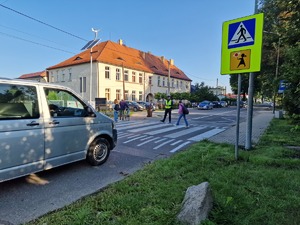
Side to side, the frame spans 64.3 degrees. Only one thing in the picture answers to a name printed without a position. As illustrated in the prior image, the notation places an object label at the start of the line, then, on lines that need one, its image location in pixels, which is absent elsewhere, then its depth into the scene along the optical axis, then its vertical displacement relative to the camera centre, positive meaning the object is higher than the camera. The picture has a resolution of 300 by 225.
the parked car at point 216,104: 53.48 -1.47
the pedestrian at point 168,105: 16.13 -0.54
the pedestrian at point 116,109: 17.09 -0.92
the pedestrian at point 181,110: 13.93 -0.76
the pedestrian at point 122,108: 18.13 -0.89
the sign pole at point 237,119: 5.87 -0.55
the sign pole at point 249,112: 7.20 -0.44
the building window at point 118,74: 40.68 +3.84
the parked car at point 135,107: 33.00 -1.44
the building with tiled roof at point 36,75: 62.12 +5.53
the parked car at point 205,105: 41.25 -1.33
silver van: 3.83 -0.61
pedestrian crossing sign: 5.45 +1.26
